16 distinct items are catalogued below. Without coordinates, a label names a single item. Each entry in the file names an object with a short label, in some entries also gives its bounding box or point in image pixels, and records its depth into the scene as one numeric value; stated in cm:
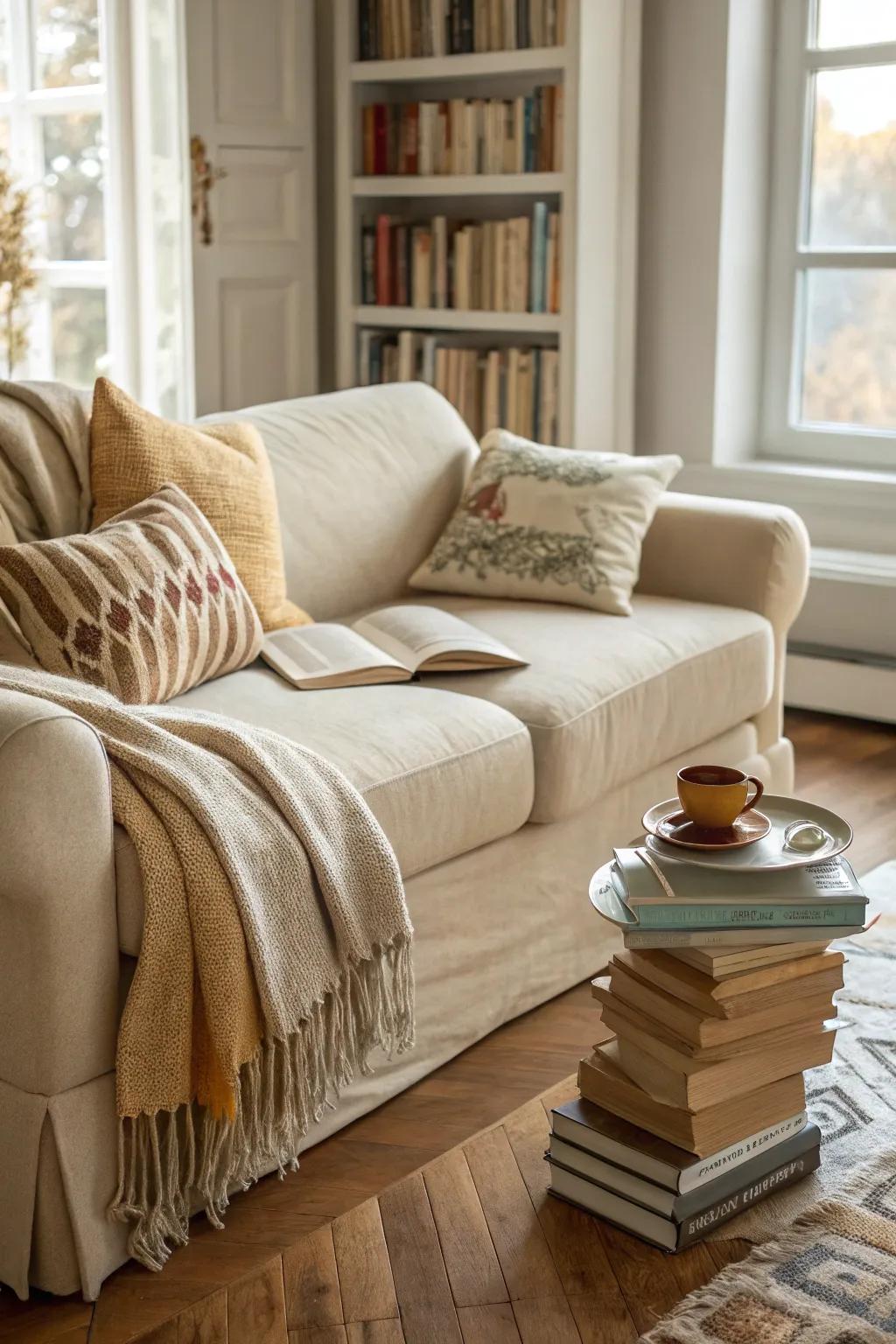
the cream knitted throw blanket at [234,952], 177
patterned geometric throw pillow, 210
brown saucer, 180
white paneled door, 437
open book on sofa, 247
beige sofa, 173
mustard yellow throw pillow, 245
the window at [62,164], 442
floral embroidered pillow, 294
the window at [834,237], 421
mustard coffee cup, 179
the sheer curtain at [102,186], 423
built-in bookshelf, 418
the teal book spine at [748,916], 175
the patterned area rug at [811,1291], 170
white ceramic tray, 177
